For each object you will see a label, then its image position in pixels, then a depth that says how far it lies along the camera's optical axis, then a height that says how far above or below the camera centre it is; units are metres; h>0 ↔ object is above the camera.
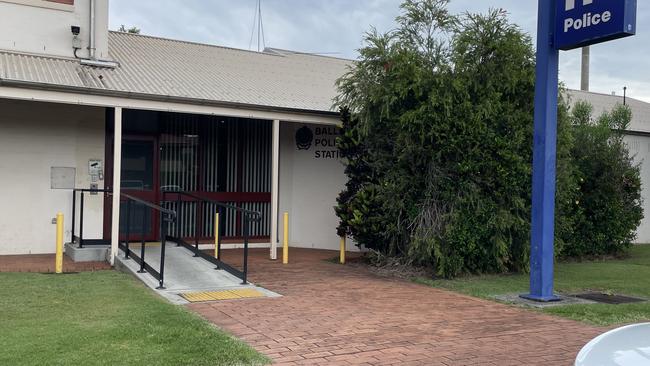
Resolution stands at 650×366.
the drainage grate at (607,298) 8.66 -1.70
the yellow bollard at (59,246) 9.31 -1.19
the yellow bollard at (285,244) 11.48 -1.30
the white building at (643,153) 17.69 +0.98
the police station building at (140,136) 10.85 +0.81
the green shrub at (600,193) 13.72 -0.19
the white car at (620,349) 2.81 -0.83
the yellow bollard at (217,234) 10.41 -1.06
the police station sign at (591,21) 7.50 +2.15
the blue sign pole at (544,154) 8.45 +0.41
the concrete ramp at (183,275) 8.45 -1.58
